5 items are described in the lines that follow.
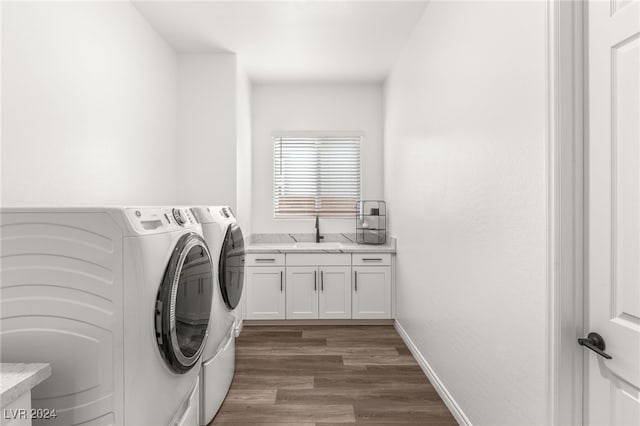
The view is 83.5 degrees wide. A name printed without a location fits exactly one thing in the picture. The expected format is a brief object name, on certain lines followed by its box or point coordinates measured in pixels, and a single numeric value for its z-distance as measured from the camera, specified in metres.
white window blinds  4.25
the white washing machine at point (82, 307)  1.20
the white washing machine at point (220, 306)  2.00
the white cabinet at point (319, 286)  3.60
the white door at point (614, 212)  0.98
